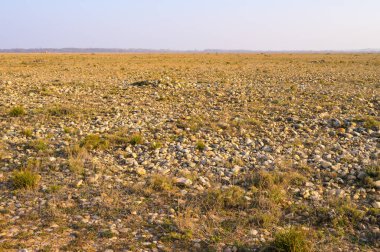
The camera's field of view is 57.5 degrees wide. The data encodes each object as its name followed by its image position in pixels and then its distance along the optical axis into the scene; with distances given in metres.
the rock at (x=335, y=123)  12.37
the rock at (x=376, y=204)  6.39
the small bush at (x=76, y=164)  7.93
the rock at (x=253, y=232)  5.56
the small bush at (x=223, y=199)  6.47
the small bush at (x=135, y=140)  10.07
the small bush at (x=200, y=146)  9.79
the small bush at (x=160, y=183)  7.16
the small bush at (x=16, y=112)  13.03
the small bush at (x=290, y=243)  4.93
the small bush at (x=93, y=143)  9.59
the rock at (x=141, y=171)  7.90
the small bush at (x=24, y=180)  7.00
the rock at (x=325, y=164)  8.40
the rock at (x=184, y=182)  7.35
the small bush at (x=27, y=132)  10.60
